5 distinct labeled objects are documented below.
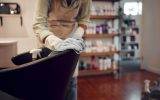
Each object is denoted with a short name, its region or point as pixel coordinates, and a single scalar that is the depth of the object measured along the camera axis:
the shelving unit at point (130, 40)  7.23
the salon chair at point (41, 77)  0.75
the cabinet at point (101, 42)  4.19
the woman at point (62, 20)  1.18
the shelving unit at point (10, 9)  3.72
